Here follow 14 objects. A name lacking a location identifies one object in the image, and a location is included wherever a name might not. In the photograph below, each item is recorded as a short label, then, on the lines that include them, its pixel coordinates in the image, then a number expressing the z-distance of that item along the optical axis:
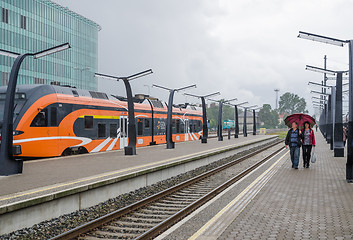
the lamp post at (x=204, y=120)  30.92
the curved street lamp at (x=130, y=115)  18.14
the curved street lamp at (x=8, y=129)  10.84
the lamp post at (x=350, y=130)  11.78
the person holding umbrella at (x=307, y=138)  15.17
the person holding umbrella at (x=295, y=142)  15.23
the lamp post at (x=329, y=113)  26.29
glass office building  59.09
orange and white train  14.73
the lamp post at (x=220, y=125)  35.28
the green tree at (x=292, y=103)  182.50
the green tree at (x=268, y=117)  144.25
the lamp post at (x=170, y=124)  23.23
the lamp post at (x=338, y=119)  19.56
